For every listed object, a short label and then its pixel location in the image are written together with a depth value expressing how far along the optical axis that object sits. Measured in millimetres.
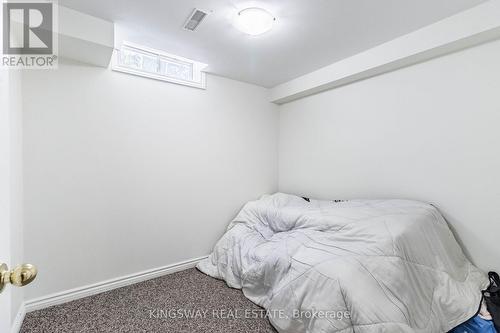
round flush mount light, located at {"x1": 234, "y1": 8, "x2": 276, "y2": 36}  1786
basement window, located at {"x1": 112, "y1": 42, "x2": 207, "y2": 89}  2332
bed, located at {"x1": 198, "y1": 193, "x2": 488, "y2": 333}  1303
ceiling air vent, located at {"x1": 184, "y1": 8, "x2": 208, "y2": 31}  1813
